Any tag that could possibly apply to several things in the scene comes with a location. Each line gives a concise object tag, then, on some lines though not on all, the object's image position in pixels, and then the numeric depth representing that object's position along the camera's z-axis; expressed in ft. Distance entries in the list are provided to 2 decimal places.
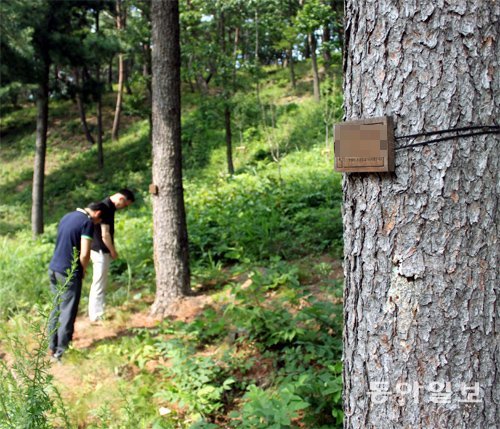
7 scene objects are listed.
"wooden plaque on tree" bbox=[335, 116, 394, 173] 5.16
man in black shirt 18.97
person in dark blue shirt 16.15
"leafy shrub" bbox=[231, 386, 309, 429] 9.10
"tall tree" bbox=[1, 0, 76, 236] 43.91
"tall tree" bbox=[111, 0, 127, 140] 70.46
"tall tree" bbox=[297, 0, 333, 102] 35.32
